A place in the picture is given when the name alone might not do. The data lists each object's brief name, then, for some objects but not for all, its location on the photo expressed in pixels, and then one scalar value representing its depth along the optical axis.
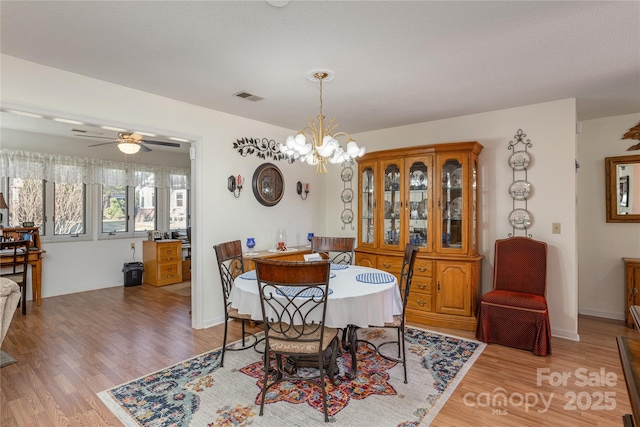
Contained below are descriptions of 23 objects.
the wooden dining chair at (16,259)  4.38
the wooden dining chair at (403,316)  2.62
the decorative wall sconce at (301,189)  5.12
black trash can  5.90
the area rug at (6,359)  2.86
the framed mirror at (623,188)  3.99
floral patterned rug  2.15
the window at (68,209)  5.53
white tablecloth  2.27
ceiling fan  4.60
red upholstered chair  3.12
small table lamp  4.59
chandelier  2.67
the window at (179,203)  6.90
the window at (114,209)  6.02
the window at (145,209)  6.47
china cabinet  3.80
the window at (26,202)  5.09
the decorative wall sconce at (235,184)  4.14
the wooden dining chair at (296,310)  2.06
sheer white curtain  4.99
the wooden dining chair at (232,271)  2.85
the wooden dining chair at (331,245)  3.84
